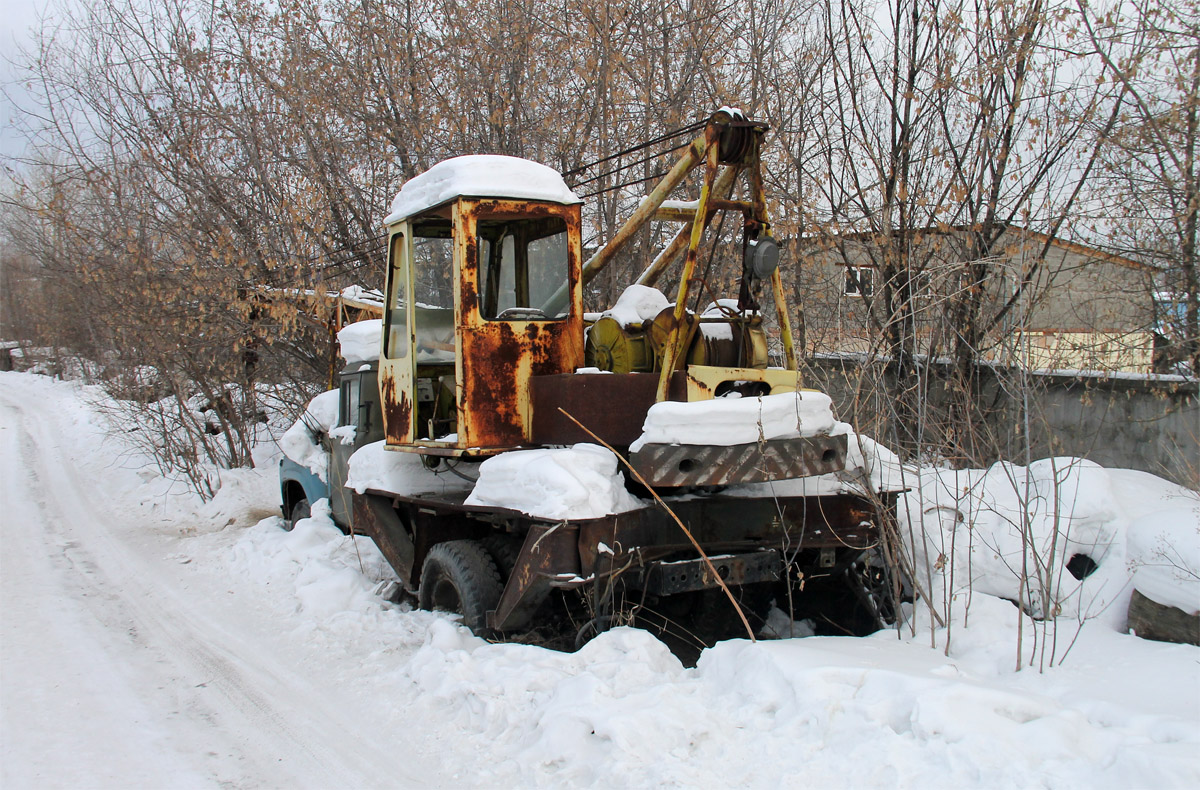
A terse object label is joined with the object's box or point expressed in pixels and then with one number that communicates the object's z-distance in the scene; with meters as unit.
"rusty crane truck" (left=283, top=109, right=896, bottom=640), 4.52
